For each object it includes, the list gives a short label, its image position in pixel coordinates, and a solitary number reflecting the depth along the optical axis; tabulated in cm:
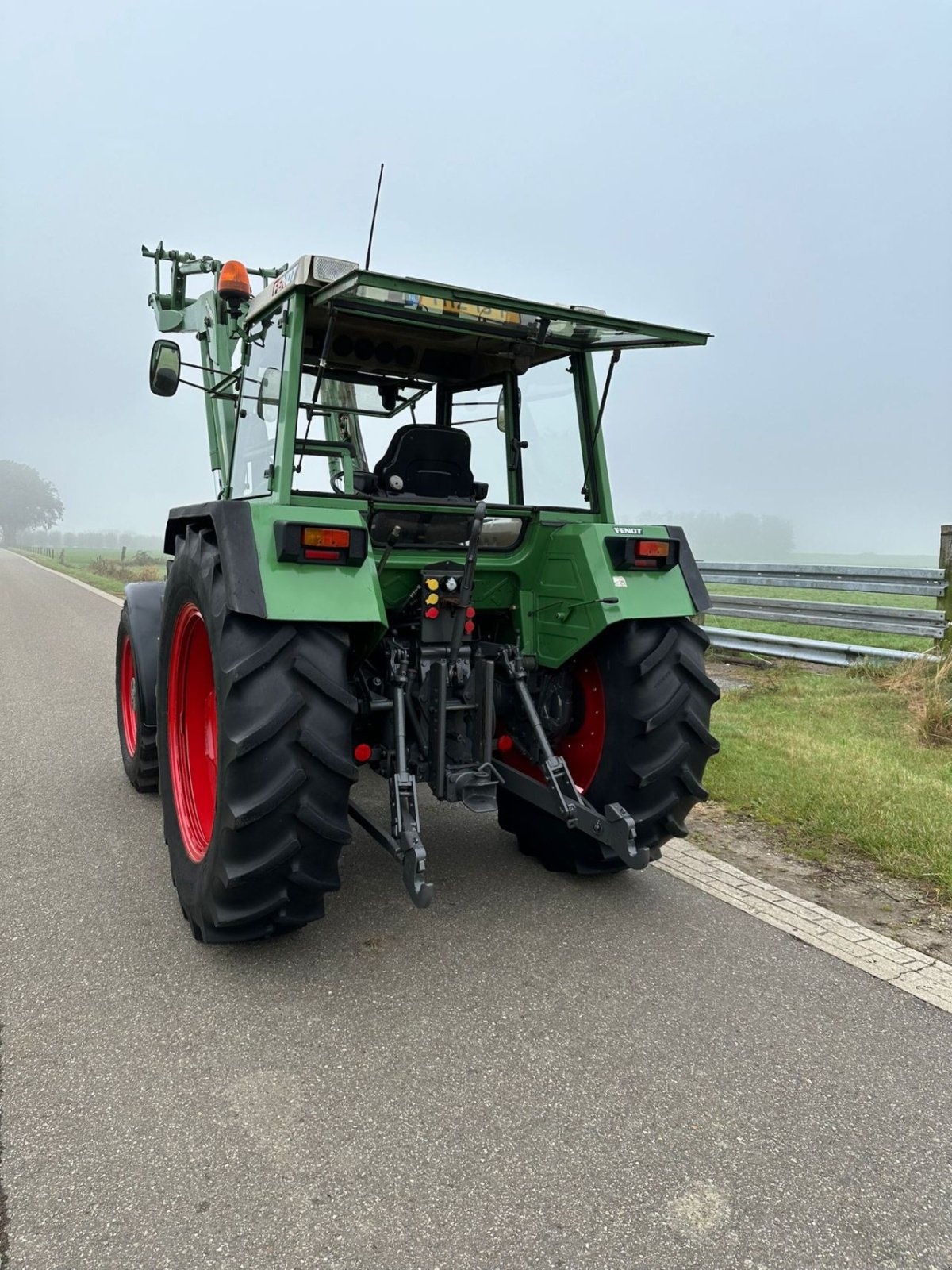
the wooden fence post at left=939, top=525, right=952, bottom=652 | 745
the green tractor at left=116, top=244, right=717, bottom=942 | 297
